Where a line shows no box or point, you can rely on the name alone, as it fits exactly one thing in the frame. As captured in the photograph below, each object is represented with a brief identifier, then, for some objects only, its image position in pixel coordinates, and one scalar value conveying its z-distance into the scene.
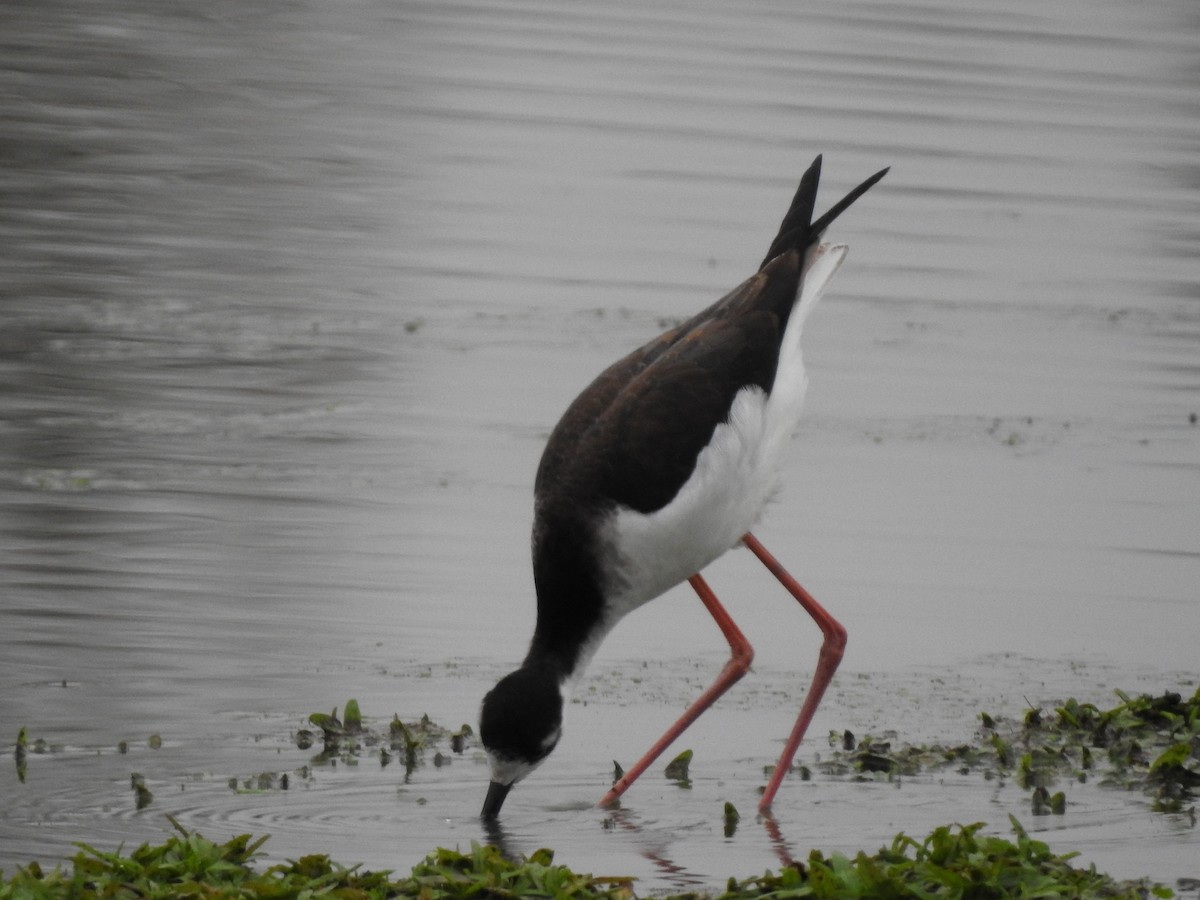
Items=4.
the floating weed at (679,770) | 13.66
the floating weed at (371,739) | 13.31
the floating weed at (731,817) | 12.67
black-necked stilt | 12.87
